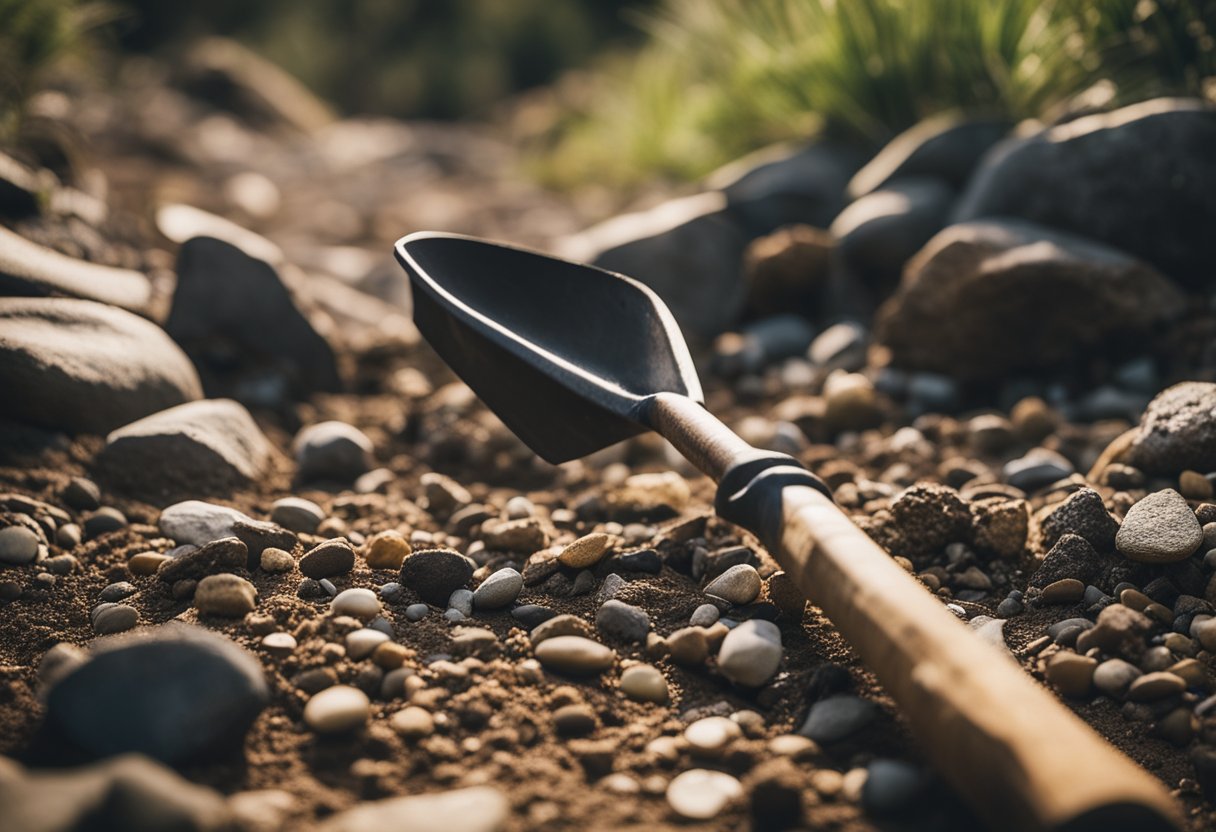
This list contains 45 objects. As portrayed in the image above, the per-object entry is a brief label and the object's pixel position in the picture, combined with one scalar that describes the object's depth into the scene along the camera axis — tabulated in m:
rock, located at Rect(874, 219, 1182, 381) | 0.98
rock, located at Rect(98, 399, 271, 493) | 0.88
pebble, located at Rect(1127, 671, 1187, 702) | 0.71
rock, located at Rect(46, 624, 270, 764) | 0.66
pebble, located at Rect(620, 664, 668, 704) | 0.72
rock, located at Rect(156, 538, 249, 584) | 0.78
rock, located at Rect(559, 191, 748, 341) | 1.27
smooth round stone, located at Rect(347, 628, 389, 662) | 0.73
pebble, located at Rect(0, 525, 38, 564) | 0.80
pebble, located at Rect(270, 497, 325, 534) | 0.86
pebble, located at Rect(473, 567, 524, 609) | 0.77
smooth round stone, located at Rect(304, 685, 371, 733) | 0.69
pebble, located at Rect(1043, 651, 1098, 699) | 0.72
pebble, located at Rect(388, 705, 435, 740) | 0.69
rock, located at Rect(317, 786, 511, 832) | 0.63
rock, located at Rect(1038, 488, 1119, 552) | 0.80
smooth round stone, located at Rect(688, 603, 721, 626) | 0.76
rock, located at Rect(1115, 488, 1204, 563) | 0.77
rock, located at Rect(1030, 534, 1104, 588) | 0.78
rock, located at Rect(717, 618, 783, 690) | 0.72
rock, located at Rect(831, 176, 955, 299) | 1.15
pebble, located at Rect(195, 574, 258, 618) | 0.75
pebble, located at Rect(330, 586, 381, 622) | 0.76
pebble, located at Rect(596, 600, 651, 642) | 0.75
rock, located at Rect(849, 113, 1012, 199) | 1.23
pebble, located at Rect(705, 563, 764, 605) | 0.77
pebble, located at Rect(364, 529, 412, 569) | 0.81
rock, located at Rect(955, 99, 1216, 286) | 0.99
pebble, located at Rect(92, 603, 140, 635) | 0.76
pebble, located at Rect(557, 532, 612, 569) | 0.80
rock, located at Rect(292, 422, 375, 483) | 0.95
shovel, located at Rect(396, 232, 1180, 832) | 0.61
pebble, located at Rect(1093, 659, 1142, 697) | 0.72
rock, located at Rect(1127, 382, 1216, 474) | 0.84
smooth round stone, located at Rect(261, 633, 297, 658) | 0.73
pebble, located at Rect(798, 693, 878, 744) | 0.69
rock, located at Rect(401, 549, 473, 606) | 0.78
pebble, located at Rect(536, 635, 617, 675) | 0.73
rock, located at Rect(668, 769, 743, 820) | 0.66
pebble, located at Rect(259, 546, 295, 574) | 0.79
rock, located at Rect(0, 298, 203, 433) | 0.88
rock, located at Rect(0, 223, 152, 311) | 0.94
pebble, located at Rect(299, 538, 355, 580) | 0.79
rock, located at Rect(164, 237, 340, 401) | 1.04
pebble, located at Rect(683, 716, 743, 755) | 0.69
